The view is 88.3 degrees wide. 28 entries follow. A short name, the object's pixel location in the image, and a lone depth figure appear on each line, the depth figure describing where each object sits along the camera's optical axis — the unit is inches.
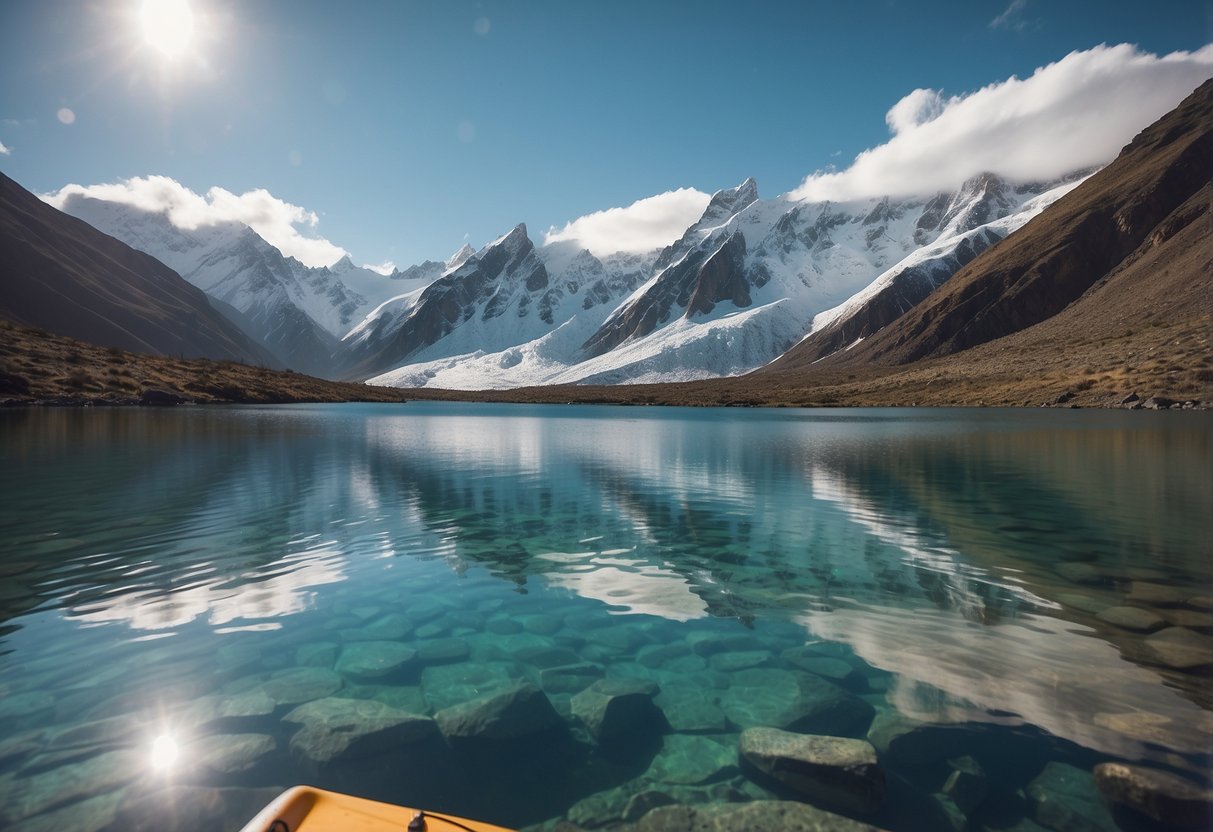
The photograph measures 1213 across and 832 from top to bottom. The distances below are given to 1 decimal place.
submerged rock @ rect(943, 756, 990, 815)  291.0
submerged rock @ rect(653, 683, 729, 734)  359.6
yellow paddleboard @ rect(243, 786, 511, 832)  223.0
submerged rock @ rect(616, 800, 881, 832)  272.2
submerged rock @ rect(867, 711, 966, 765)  324.8
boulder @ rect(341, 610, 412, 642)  485.1
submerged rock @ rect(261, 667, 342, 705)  387.2
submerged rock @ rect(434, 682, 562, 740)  346.9
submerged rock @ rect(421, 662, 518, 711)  387.2
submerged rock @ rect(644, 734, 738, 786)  312.4
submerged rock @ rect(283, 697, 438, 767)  326.6
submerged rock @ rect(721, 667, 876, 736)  359.9
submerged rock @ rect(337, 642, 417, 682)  422.3
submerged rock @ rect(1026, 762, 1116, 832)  275.9
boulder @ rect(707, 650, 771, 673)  433.3
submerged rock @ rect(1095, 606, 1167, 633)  489.9
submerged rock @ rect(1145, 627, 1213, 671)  420.2
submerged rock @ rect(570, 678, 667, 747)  349.1
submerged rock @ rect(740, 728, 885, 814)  288.8
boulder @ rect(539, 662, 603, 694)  402.9
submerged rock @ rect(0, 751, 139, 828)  280.1
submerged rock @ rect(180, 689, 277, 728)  358.0
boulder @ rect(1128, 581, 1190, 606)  543.8
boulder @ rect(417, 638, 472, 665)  447.2
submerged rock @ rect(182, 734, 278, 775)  313.3
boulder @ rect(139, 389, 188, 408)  4015.8
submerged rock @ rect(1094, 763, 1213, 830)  271.1
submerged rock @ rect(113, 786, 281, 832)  271.9
